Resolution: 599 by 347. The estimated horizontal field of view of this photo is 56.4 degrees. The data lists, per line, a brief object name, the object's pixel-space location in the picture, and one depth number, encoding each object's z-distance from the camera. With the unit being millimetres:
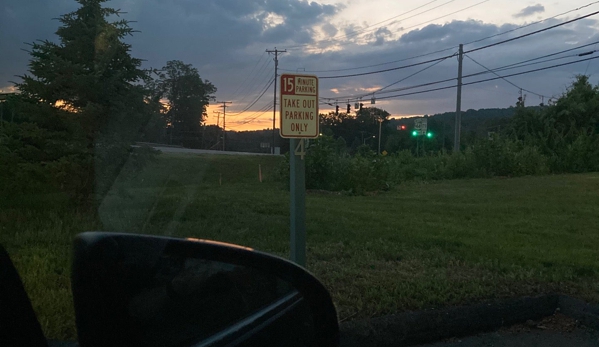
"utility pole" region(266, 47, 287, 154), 47334
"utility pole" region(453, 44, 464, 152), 31759
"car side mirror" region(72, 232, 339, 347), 1566
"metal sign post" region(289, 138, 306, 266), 5305
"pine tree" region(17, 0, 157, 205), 9688
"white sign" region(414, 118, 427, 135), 34562
